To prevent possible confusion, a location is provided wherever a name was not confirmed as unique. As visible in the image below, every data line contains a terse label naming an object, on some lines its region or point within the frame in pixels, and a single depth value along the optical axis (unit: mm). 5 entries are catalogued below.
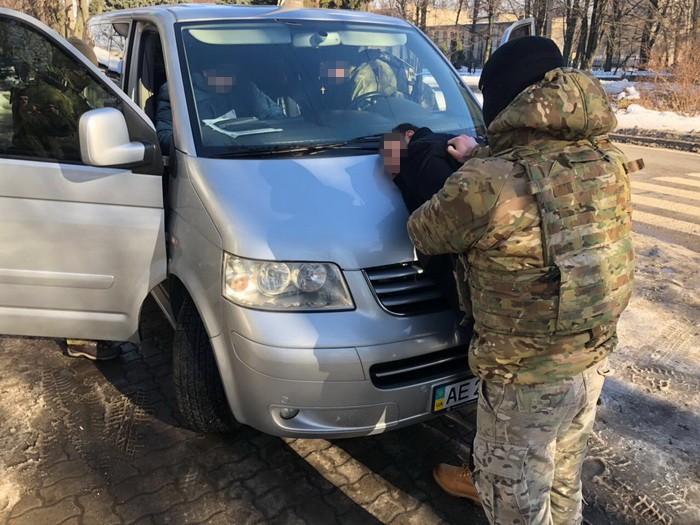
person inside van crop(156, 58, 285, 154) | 2932
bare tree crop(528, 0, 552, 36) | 27100
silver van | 2273
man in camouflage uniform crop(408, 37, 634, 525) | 1646
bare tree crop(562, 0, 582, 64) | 27891
